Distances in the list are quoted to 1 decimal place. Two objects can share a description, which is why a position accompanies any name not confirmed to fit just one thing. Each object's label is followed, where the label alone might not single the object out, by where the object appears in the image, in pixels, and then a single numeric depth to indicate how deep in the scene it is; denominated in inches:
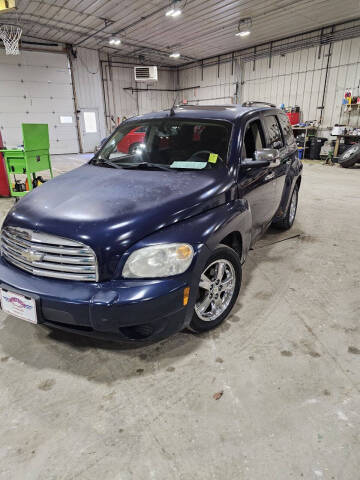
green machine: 204.1
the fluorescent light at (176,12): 327.3
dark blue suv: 62.4
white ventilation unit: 585.1
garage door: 471.8
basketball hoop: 387.2
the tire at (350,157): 378.0
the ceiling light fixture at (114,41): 450.9
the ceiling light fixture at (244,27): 392.8
